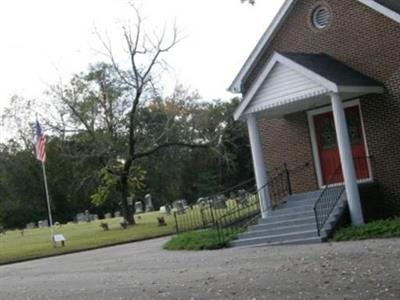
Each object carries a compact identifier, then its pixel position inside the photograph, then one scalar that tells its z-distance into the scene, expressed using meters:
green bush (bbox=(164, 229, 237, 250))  18.11
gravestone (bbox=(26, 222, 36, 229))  76.13
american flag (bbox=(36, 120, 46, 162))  32.00
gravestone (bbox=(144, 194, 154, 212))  73.74
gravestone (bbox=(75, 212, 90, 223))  70.65
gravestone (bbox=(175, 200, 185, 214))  57.57
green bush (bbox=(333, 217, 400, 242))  15.03
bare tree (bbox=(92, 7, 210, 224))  39.72
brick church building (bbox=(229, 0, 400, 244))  18.14
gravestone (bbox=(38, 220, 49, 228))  72.93
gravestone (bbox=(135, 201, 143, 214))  74.69
